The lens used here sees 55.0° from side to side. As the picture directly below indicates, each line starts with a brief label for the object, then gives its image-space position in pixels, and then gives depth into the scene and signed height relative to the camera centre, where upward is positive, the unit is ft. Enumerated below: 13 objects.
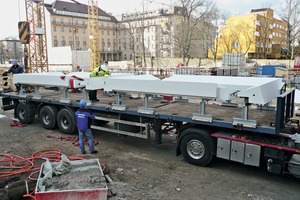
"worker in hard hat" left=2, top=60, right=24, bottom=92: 43.50 -0.58
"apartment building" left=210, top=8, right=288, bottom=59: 155.02 +16.55
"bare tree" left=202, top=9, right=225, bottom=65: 160.66 +20.46
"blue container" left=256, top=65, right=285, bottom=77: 84.48 -1.39
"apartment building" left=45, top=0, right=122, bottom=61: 279.28 +39.45
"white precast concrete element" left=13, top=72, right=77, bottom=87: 30.99 -1.64
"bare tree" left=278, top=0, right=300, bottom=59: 138.00 +22.73
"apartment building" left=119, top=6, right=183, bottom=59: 282.56 +34.82
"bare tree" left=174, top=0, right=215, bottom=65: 137.69 +23.42
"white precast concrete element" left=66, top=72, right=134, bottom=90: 29.19 -1.73
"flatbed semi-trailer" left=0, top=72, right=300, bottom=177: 18.65 -4.82
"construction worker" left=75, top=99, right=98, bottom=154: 25.18 -5.12
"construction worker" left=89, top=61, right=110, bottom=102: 30.69 -0.83
